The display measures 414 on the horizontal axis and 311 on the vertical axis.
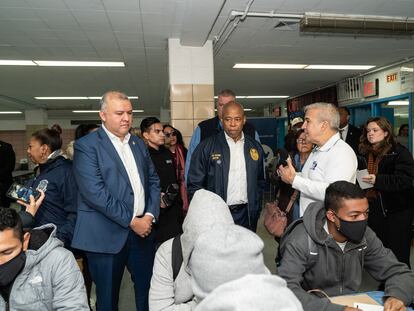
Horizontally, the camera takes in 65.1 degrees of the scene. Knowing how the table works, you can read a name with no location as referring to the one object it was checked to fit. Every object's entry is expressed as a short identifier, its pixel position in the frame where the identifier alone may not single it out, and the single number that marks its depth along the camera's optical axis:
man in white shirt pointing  1.98
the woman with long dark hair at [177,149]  3.51
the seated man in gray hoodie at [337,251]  1.60
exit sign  6.28
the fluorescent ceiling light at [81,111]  13.10
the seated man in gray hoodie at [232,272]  0.70
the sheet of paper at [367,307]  1.36
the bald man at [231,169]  2.44
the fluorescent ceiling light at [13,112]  12.86
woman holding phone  2.15
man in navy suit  1.92
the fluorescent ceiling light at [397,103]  7.10
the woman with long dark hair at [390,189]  2.77
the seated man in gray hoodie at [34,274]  1.43
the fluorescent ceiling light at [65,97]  9.68
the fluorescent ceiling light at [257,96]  10.57
